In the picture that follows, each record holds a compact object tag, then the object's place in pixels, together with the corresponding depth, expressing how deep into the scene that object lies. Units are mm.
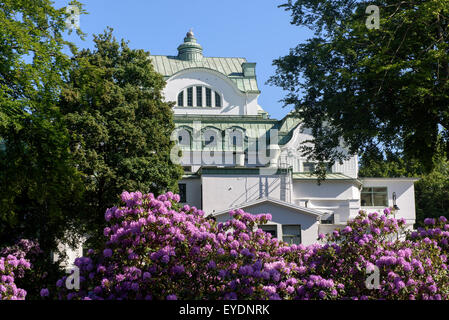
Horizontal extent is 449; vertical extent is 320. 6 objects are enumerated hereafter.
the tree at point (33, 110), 22938
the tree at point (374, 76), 21438
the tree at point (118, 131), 31156
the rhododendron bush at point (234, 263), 13359
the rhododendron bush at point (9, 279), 14555
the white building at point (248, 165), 42281
